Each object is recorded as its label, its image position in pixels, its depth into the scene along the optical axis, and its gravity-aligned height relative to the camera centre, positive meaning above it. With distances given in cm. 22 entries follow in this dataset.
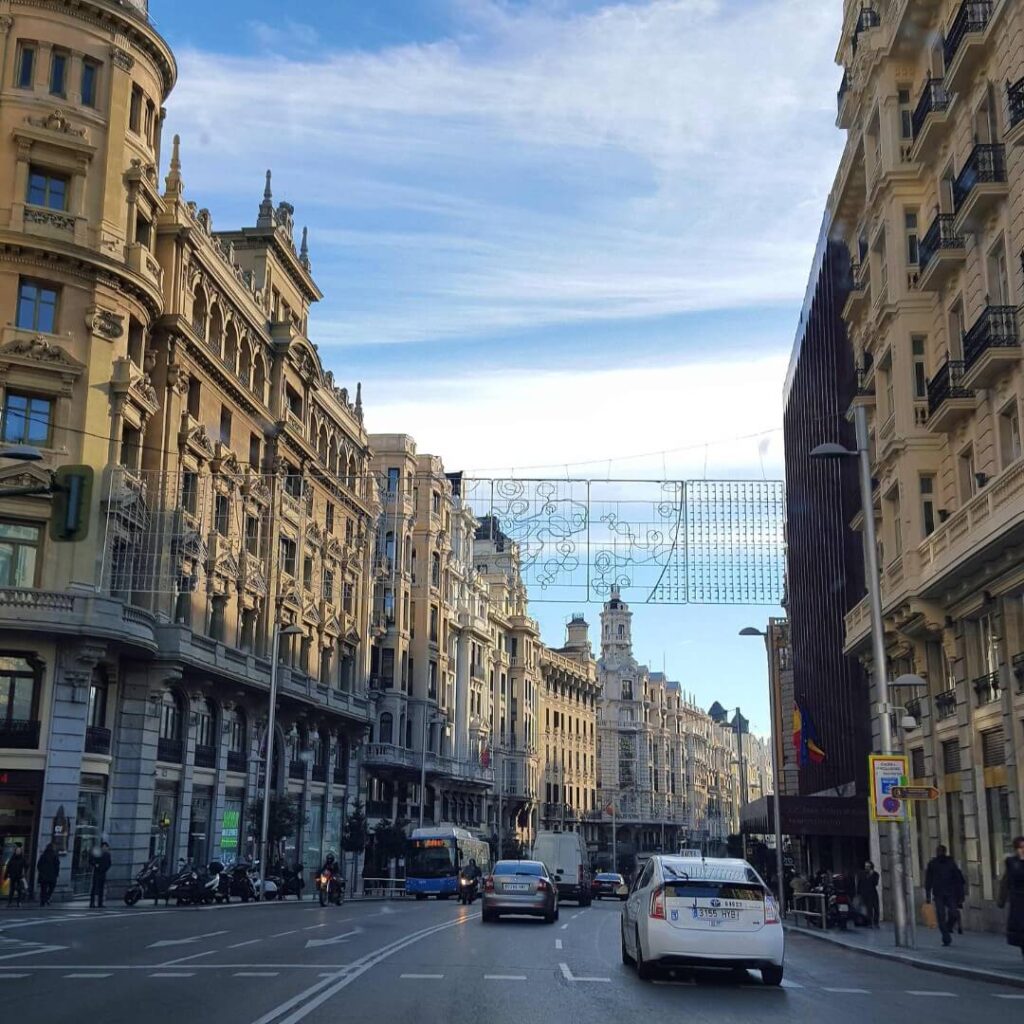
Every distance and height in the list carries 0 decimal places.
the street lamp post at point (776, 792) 3850 +129
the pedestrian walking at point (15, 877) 3388 -140
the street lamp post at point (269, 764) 4400 +214
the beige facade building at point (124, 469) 3631 +1130
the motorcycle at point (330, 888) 4062 -189
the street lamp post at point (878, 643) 2184 +343
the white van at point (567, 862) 5022 -119
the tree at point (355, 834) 5791 -27
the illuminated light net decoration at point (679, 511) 2681 +653
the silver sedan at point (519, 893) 2881 -135
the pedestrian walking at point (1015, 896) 1641 -72
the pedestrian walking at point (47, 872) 3300 -121
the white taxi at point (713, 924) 1541 -106
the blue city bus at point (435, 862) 5372 -133
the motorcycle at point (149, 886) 3562 -168
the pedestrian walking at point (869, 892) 2964 -126
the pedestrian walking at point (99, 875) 3384 -130
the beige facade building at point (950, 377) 2500 +987
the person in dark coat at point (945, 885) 2214 -81
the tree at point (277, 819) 4847 +27
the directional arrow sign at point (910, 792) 2220 +74
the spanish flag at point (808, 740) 4203 +309
